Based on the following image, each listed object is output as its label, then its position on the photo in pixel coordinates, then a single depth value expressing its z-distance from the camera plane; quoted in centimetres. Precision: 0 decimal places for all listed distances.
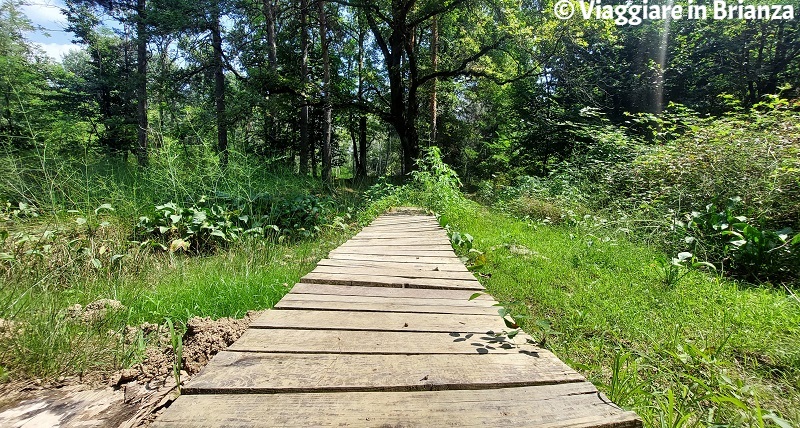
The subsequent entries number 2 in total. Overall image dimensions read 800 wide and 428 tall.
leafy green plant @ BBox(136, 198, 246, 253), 419
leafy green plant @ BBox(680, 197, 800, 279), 301
